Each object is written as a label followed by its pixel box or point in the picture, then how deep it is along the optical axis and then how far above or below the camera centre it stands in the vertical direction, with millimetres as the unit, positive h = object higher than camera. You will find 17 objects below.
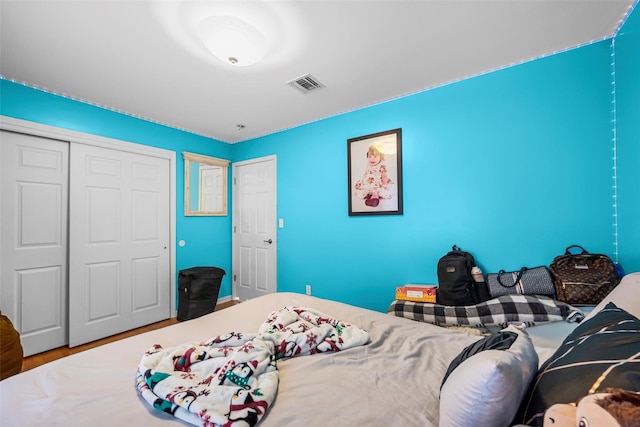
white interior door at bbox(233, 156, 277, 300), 3668 -140
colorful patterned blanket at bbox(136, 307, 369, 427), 820 -582
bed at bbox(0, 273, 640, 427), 801 -626
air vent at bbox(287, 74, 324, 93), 2250 +1210
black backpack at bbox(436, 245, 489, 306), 2072 -552
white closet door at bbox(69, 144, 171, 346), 2633 -246
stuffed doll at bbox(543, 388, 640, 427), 417 -332
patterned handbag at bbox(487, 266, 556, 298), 1895 -502
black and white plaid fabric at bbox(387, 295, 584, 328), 1693 -690
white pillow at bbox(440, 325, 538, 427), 631 -440
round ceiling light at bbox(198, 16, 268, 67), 1523 +1101
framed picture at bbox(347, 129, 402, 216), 2666 +474
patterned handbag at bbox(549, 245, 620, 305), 1681 -410
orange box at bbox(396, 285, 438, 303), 2221 -663
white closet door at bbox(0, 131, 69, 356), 2264 -164
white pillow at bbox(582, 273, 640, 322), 1032 -348
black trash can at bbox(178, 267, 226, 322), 3088 -880
